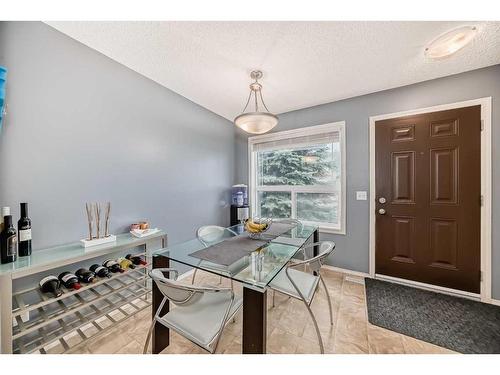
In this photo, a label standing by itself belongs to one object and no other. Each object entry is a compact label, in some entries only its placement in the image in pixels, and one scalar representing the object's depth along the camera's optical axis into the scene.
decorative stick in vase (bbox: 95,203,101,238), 1.55
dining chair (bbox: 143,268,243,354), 0.93
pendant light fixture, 1.62
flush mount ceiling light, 1.36
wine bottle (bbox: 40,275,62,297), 1.27
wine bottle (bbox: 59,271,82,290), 1.32
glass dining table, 0.96
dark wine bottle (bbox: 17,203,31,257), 1.20
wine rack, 1.12
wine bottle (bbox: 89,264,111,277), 1.48
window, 2.66
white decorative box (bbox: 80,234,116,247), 1.45
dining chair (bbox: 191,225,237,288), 1.73
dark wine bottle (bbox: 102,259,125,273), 1.58
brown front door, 1.91
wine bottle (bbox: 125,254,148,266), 1.74
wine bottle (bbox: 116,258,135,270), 1.62
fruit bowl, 1.73
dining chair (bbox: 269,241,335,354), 1.32
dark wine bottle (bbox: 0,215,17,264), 1.12
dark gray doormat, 1.41
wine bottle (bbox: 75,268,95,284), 1.40
